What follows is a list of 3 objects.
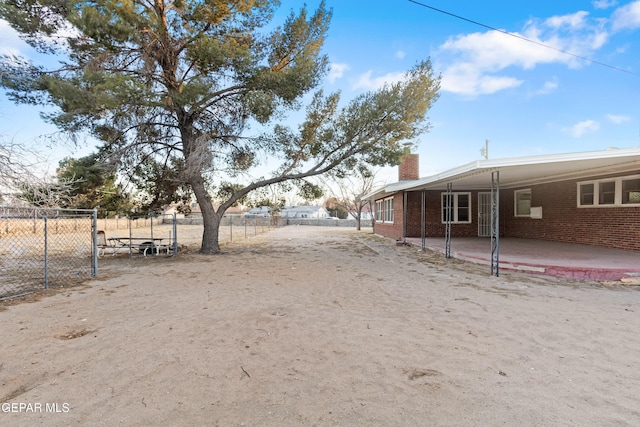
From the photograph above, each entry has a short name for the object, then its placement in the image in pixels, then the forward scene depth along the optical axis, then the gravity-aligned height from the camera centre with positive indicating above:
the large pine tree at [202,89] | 8.49 +3.89
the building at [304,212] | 57.08 +0.57
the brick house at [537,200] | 7.58 +0.63
